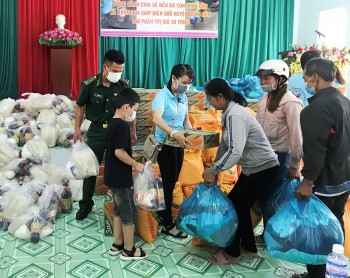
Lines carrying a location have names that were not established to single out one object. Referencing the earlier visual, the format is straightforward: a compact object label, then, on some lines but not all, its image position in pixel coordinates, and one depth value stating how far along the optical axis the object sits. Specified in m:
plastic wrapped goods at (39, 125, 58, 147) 4.23
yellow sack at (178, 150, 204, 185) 3.18
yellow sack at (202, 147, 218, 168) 3.40
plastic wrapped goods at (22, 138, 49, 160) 3.85
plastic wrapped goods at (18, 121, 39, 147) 4.29
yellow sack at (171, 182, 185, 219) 3.08
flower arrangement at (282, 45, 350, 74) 4.49
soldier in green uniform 2.97
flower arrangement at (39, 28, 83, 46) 5.62
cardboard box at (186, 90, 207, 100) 4.49
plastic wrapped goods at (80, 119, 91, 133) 4.09
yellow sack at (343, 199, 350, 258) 2.40
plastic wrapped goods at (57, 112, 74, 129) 4.52
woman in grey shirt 2.22
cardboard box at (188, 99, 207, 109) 4.50
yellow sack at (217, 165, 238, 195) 3.29
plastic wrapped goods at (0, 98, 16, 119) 4.70
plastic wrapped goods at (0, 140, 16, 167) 3.68
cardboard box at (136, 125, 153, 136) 4.25
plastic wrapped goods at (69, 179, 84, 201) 3.46
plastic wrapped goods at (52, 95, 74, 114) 4.75
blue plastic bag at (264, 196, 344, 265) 1.94
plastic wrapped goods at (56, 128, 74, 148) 4.28
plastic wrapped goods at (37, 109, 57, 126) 4.51
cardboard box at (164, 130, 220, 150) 2.46
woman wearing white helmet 2.35
